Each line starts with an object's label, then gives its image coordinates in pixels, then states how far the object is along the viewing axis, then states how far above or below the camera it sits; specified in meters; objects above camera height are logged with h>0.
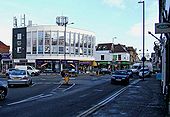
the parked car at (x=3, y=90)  17.12 -1.44
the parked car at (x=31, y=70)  59.08 -1.47
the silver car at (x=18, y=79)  28.05 -1.40
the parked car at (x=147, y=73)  57.16 -1.73
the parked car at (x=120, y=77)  35.02 -1.51
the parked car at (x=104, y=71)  74.07 -1.89
